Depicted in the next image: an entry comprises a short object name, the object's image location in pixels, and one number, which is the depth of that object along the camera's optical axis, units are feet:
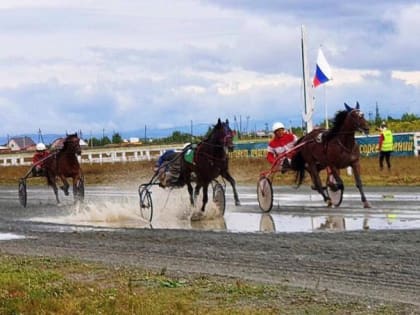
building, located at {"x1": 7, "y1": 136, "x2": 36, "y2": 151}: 284.20
